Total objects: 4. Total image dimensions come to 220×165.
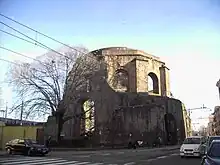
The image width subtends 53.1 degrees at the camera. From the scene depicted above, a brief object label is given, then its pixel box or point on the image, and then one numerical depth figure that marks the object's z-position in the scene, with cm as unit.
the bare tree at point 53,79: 2614
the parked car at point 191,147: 1498
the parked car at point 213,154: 559
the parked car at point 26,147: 1763
